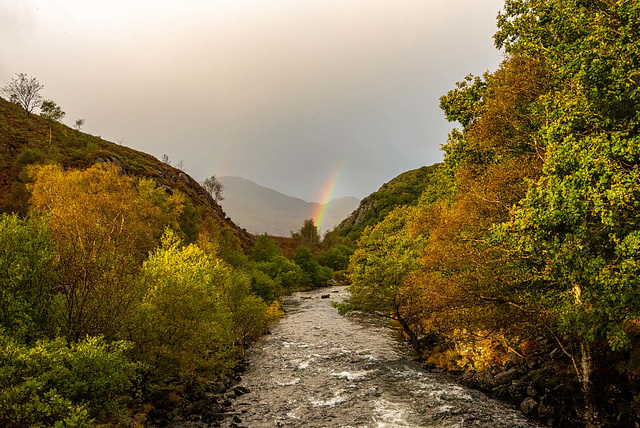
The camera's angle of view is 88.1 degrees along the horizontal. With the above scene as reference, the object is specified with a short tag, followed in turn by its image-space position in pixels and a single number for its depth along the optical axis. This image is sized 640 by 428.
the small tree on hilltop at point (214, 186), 180.75
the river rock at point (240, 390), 26.33
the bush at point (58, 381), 11.70
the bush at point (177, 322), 21.06
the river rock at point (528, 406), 20.19
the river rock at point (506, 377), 23.59
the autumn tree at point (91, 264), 17.88
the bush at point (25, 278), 15.77
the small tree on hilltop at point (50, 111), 96.56
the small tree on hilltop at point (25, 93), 104.94
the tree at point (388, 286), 34.22
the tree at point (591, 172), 10.97
